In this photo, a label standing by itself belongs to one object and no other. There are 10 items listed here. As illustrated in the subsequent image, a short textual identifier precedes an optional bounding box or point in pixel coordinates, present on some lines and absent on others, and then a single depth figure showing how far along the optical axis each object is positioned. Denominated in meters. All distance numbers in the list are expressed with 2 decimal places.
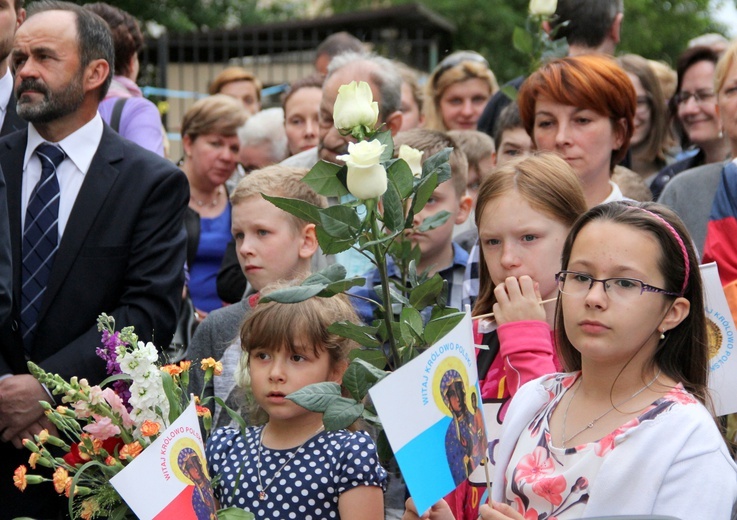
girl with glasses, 4.93
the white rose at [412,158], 5.40
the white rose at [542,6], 10.52
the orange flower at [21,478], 5.68
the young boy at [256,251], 8.04
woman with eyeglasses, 11.69
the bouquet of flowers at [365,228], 4.79
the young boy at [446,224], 8.84
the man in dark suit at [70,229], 8.06
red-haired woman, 8.55
